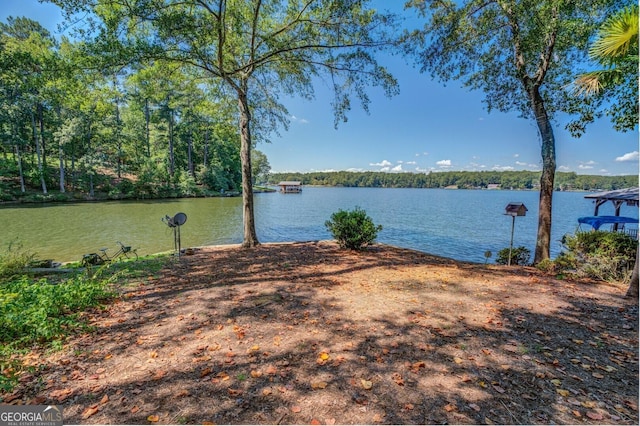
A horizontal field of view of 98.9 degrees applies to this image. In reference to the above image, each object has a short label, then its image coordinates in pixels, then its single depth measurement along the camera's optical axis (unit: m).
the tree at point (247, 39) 5.30
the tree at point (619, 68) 3.67
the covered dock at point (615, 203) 9.21
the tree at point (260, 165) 68.50
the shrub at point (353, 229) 7.91
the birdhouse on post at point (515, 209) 7.78
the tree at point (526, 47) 6.00
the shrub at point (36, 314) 2.54
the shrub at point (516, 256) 8.93
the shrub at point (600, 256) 5.60
